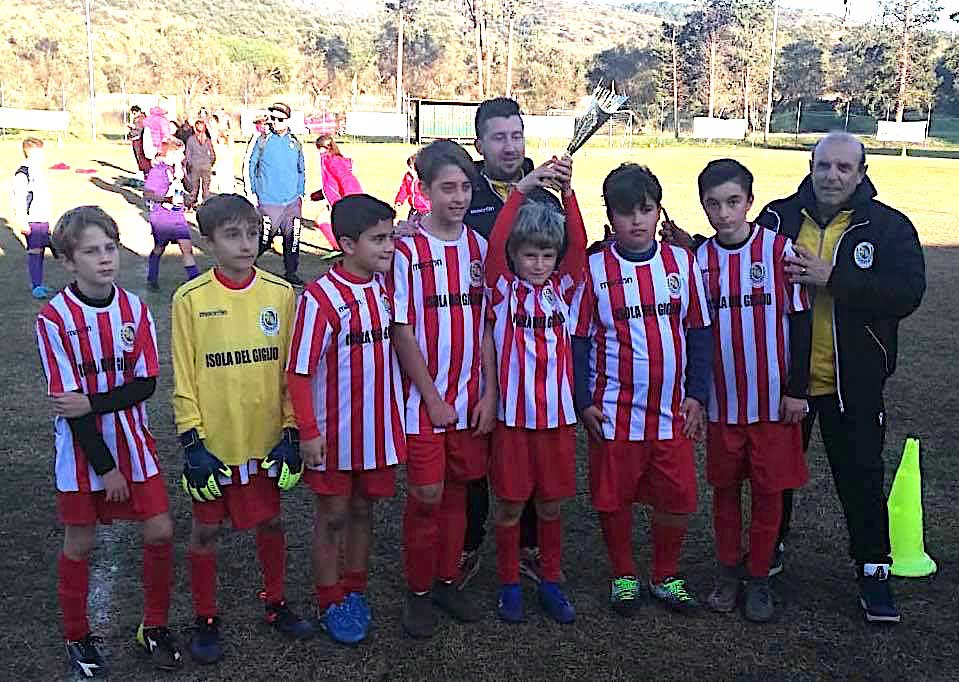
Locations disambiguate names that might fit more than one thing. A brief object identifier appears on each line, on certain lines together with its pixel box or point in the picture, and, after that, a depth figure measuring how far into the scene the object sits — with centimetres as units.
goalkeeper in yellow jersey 339
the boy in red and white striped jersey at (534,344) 367
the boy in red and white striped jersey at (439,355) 366
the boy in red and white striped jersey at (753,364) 380
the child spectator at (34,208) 1030
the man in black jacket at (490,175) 393
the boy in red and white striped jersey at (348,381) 347
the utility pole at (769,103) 4864
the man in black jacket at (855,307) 375
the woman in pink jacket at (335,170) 1349
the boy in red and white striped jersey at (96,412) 326
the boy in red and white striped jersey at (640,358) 376
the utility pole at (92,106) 3668
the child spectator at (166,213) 1077
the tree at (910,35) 5862
